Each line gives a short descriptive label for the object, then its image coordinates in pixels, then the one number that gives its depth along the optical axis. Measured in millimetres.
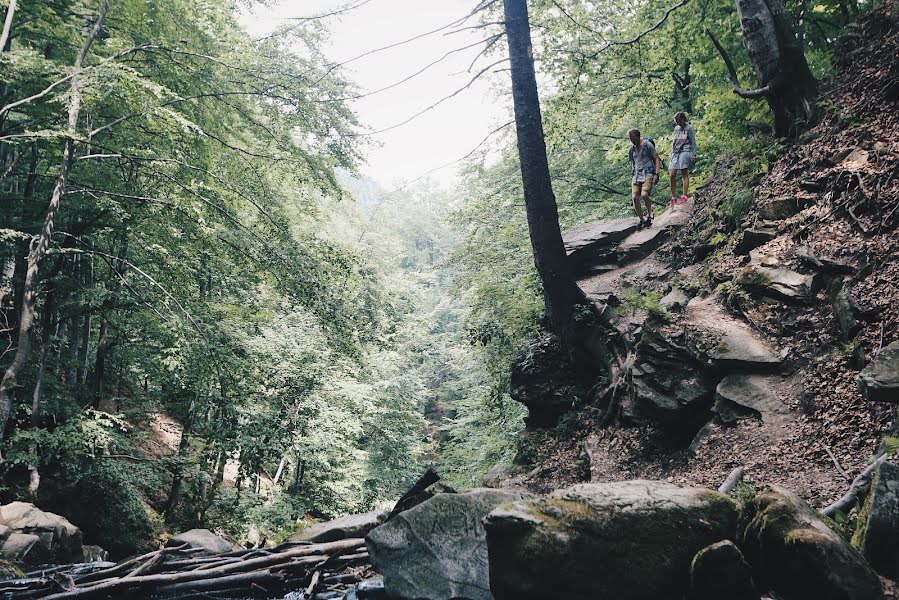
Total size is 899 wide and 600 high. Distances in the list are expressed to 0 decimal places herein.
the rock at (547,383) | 8859
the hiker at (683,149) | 9297
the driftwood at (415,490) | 6098
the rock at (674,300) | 6910
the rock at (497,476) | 9022
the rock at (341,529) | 6641
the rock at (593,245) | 9609
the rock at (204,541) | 8148
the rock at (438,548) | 4203
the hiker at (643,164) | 9523
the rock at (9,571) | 6350
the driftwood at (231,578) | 5395
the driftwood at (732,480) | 4281
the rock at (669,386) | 5969
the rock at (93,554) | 9501
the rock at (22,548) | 7762
